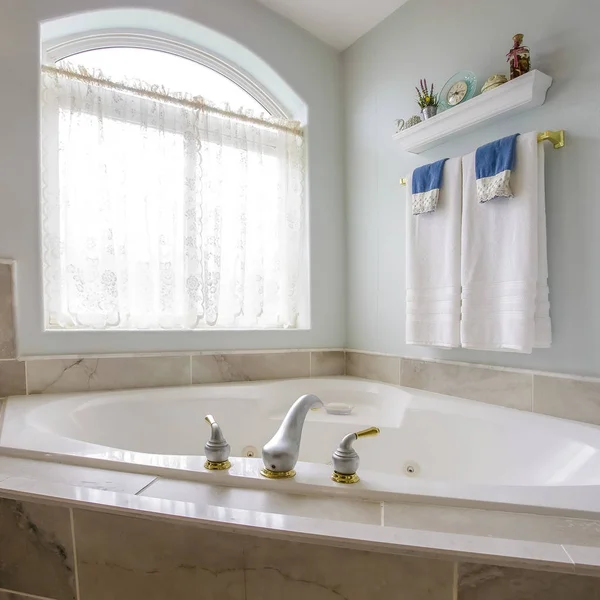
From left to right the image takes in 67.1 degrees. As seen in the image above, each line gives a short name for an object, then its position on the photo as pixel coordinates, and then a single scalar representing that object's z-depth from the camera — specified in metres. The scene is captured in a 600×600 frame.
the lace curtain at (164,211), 1.84
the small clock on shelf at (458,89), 1.73
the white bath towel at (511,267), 1.45
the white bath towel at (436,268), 1.71
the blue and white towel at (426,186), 1.77
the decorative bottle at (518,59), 1.52
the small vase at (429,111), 1.85
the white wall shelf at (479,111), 1.49
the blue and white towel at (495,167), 1.50
